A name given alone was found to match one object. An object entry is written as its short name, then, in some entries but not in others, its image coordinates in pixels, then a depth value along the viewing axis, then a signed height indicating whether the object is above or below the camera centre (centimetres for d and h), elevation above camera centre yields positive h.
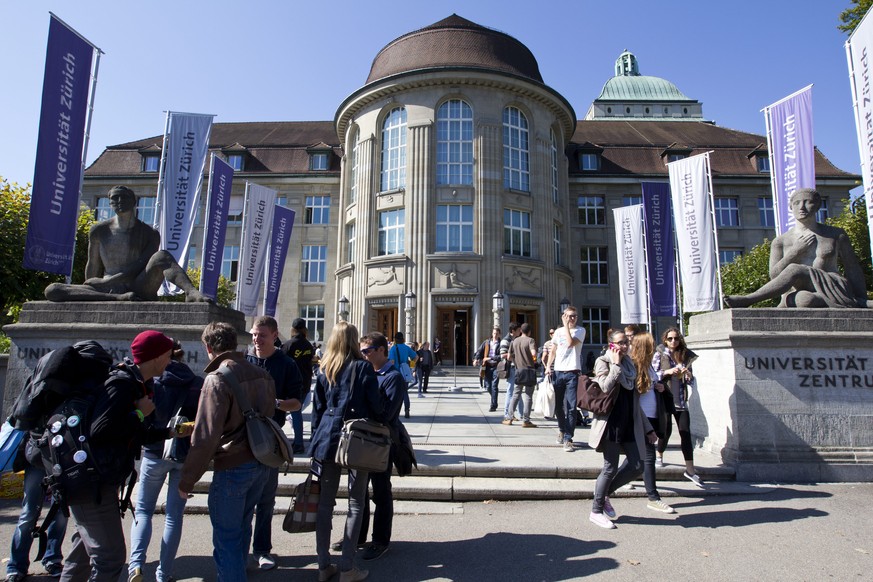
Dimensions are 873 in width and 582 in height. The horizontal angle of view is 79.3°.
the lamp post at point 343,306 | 2697 +212
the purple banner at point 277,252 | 1850 +345
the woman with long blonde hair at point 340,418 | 375 -51
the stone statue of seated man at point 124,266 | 735 +116
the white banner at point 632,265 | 1909 +305
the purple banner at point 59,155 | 765 +289
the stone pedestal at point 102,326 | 715 +28
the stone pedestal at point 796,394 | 668 -59
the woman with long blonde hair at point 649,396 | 543 -53
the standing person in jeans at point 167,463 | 363 -85
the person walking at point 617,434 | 496 -81
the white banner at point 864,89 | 771 +395
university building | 2670 +896
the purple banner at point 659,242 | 1825 +371
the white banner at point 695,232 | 1341 +301
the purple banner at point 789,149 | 1027 +398
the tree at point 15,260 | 1164 +191
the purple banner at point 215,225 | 1469 +347
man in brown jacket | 304 -67
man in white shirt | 776 -34
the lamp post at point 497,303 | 2480 +210
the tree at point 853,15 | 1452 +941
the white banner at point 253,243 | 1608 +329
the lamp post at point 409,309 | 2405 +180
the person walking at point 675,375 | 643 -33
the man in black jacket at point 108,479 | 278 -70
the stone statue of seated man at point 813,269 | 727 +111
